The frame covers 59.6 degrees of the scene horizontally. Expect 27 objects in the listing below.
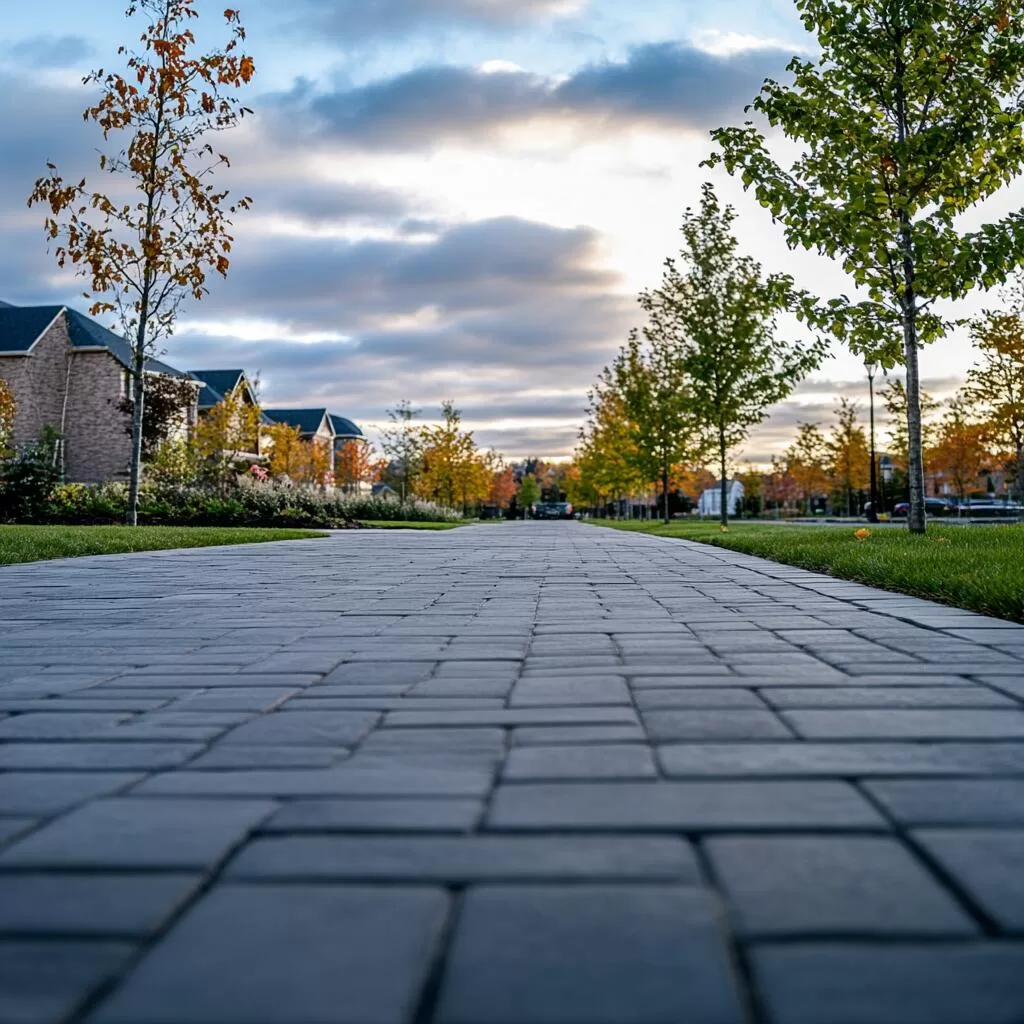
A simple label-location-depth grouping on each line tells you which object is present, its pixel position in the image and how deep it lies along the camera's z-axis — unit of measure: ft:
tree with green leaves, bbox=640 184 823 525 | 67.56
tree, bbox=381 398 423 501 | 159.53
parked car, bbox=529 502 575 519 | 192.13
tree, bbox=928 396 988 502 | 115.03
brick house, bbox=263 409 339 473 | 250.37
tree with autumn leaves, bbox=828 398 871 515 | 154.10
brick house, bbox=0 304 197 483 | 122.31
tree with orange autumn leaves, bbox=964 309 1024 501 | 82.12
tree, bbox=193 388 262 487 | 101.16
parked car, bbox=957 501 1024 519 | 135.23
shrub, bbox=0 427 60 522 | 62.59
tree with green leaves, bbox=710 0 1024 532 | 33.30
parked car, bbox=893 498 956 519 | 140.77
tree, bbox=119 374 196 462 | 104.42
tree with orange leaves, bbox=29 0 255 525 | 52.06
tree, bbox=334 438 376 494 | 213.87
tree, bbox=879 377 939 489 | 114.11
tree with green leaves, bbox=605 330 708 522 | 83.46
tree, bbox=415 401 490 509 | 157.38
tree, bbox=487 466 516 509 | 285.23
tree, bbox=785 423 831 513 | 165.07
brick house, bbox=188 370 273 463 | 159.53
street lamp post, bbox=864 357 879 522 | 105.60
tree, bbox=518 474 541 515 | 354.25
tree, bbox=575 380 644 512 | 119.34
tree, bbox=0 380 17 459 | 95.39
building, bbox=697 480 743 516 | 371.23
